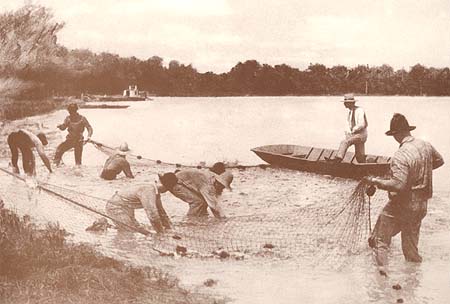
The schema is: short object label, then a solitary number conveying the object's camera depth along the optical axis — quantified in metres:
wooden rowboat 5.61
